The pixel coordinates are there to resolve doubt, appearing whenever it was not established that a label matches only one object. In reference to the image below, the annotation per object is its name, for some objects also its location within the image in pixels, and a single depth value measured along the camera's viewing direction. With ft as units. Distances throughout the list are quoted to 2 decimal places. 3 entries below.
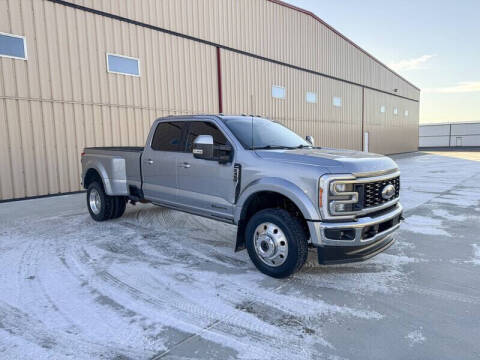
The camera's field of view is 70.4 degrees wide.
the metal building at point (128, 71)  29.30
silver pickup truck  11.38
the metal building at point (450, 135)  140.97
